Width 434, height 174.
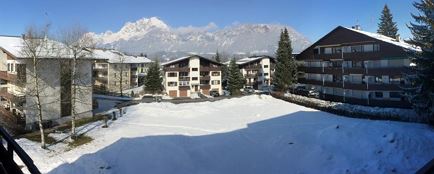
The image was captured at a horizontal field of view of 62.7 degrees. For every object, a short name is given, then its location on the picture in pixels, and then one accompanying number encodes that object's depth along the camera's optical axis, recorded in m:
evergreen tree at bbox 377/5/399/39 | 97.81
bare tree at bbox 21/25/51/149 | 27.80
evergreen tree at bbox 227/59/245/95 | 71.75
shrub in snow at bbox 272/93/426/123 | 37.44
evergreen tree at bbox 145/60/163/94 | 77.69
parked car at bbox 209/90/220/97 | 77.99
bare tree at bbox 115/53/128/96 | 83.57
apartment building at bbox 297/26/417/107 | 47.72
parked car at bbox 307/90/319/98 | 62.07
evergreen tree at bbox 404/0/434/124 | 29.88
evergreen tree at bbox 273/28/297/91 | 62.41
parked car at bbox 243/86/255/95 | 78.06
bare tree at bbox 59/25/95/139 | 32.09
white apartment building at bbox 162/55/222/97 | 79.69
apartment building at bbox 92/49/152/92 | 82.62
